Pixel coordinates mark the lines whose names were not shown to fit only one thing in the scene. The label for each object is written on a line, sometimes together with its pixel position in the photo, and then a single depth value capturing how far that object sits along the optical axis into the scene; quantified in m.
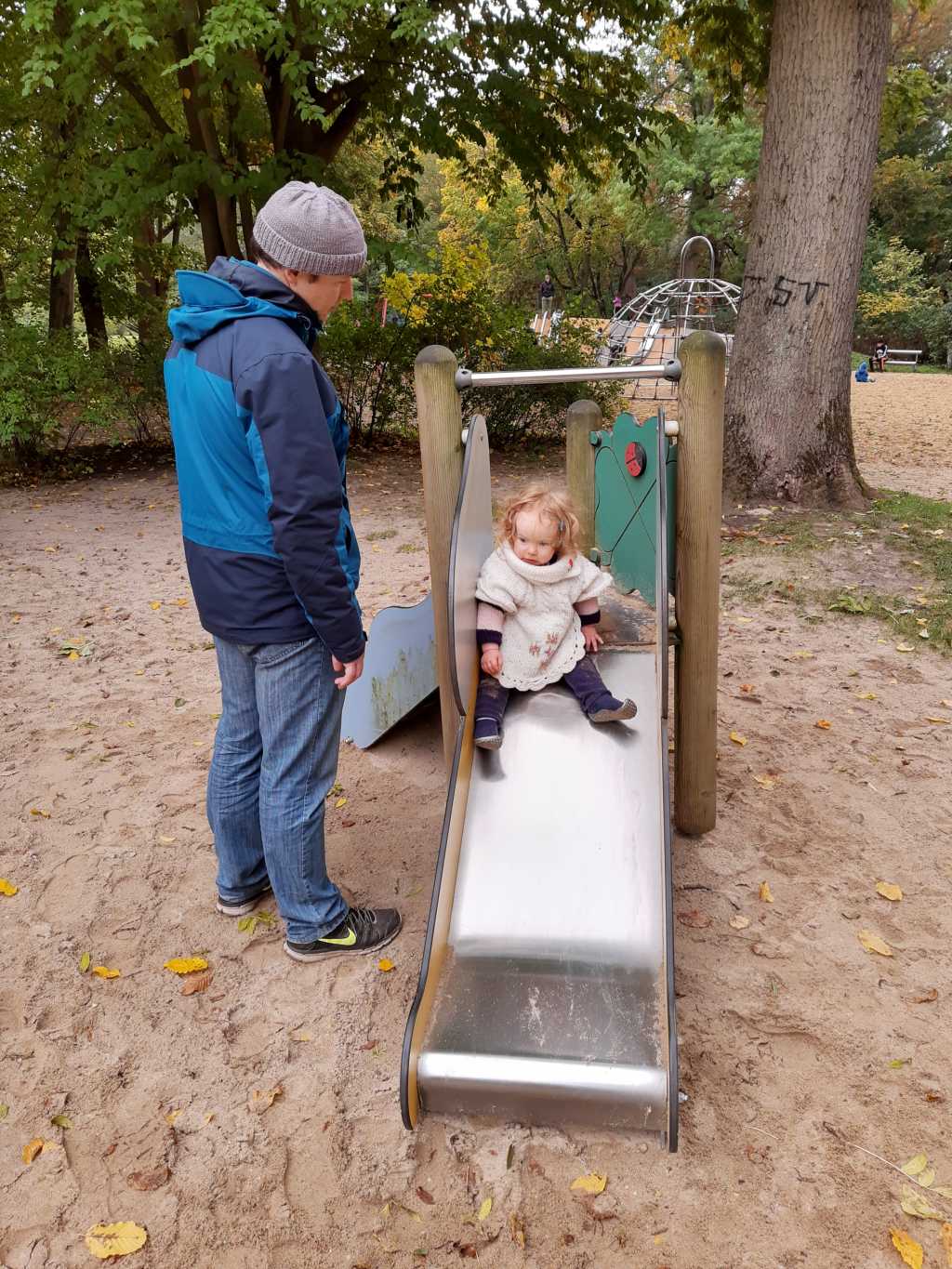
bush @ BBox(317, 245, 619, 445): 9.49
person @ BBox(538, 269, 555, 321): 28.80
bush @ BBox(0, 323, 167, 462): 8.47
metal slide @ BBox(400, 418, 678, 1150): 1.99
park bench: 24.50
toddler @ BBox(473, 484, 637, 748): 2.77
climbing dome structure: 15.32
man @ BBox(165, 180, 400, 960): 1.87
